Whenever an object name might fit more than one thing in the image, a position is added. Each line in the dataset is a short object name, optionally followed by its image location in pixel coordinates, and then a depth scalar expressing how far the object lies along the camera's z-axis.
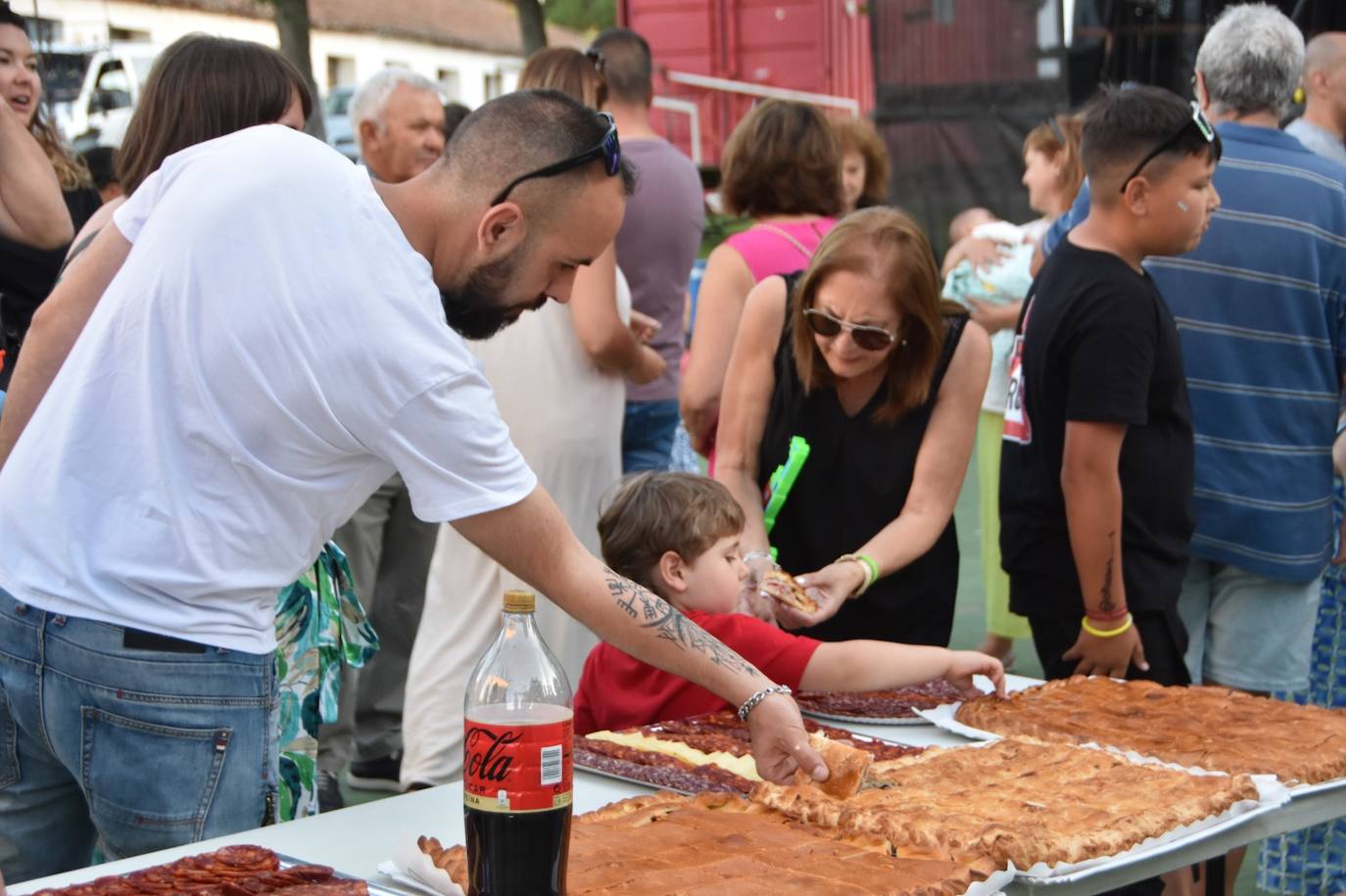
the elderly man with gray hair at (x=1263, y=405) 3.62
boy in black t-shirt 3.22
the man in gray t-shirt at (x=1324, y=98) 5.00
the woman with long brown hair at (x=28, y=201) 3.81
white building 13.20
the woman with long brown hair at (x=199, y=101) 2.68
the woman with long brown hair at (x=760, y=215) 4.16
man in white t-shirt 1.93
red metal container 15.55
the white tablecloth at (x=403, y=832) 2.02
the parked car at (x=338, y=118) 14.06
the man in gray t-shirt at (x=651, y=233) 4.84
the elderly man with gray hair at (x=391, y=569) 4.96
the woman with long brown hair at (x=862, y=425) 3.17
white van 11.88
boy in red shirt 2.85
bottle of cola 1.74
